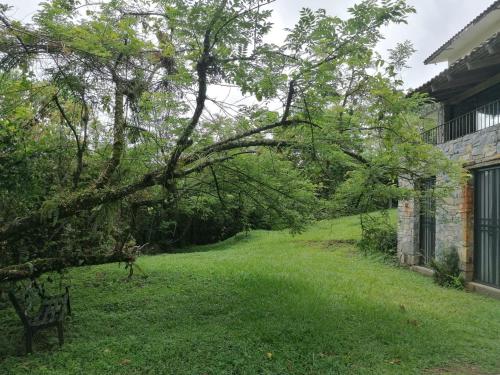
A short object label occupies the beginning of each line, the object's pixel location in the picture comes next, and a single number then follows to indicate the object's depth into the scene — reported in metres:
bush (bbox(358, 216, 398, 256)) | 6.46
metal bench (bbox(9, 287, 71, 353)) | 5.30
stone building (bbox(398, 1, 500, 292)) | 8.39
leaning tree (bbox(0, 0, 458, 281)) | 4.46
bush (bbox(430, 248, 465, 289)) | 9.08
